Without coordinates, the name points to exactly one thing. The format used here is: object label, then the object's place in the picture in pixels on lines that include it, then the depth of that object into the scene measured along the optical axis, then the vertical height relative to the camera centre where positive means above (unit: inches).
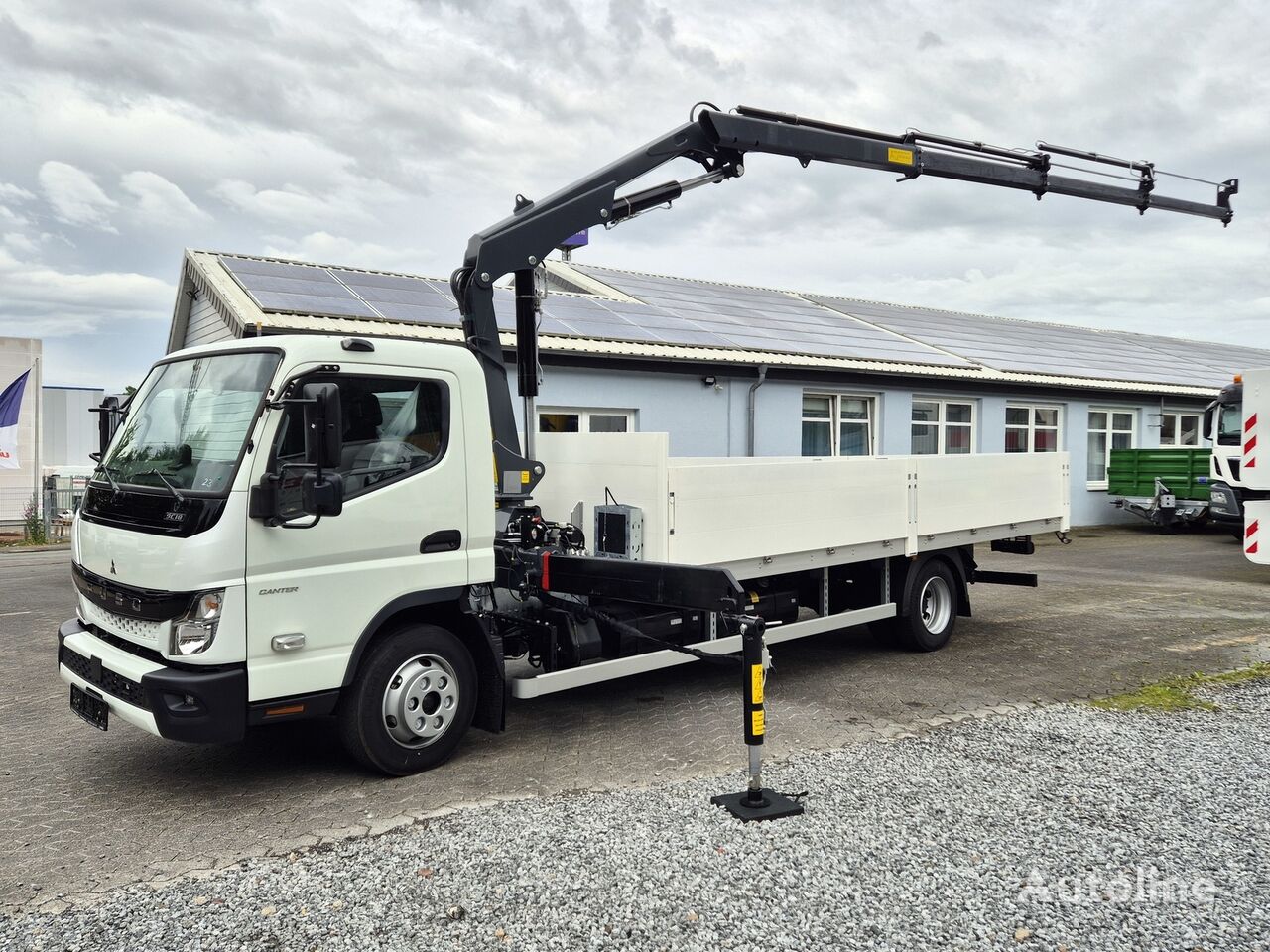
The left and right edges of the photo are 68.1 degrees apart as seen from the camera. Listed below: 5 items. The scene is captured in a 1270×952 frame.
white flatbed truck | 180.4 -16.3
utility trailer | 780.6 -10.9
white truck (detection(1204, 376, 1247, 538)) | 646.5 +12.9
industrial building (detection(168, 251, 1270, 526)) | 530.0 +73.3
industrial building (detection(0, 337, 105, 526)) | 910.4 +22.5
